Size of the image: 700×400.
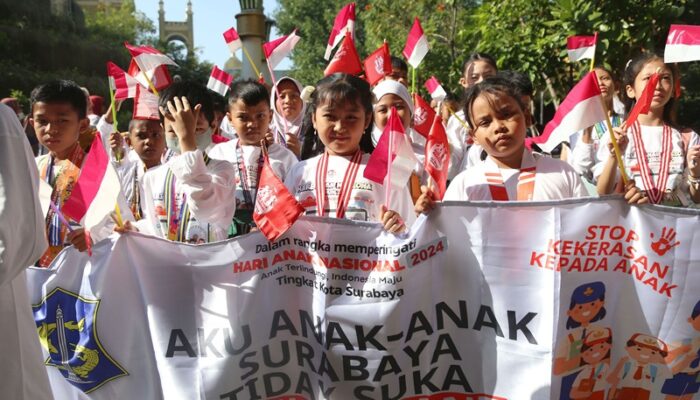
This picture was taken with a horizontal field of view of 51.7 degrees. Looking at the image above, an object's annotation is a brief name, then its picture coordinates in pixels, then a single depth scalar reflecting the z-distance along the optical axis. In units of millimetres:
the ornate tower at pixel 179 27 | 101750
